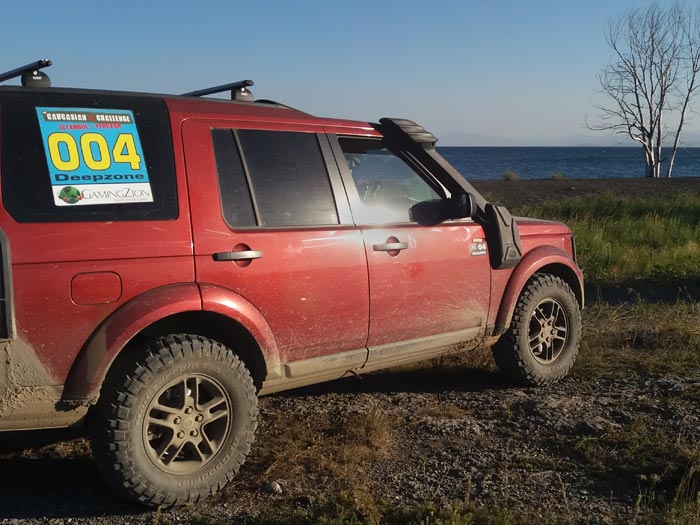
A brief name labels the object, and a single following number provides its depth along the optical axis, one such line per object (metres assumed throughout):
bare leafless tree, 40.50
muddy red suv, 3.29
